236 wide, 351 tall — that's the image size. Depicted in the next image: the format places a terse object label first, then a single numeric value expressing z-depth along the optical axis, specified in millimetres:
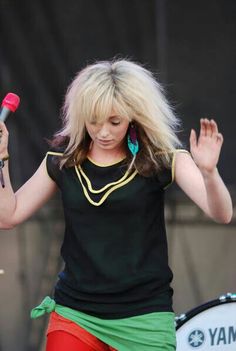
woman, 5414
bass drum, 7445
